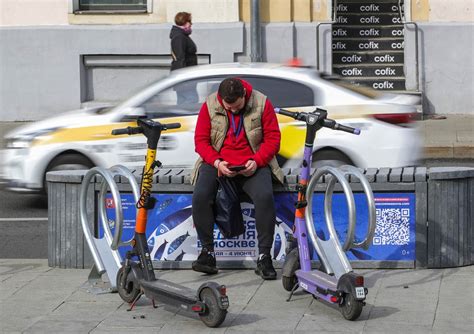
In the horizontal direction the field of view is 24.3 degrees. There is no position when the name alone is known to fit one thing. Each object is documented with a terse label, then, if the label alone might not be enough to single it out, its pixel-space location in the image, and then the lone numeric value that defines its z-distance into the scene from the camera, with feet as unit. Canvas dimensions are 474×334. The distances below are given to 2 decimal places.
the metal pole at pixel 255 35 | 64.13
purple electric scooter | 23.41
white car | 37.70
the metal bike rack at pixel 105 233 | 24.91
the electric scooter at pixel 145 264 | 23.12
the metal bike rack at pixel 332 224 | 23.63
